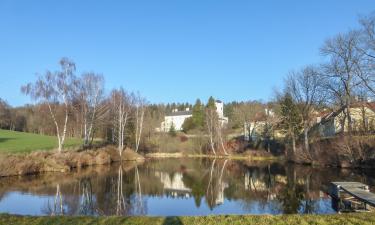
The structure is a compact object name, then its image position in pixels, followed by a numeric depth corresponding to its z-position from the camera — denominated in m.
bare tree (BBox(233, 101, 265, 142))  61.84
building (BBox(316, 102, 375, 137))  36.00
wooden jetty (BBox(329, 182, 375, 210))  14.62
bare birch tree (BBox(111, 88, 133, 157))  50.45
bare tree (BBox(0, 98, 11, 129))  77.50
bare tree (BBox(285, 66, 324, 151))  44.84
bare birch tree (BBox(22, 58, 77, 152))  37.41
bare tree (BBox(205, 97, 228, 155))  58.19
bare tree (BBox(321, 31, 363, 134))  36.19
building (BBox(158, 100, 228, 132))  125.71
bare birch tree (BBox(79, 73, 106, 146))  44.38
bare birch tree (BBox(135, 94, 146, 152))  54.94
